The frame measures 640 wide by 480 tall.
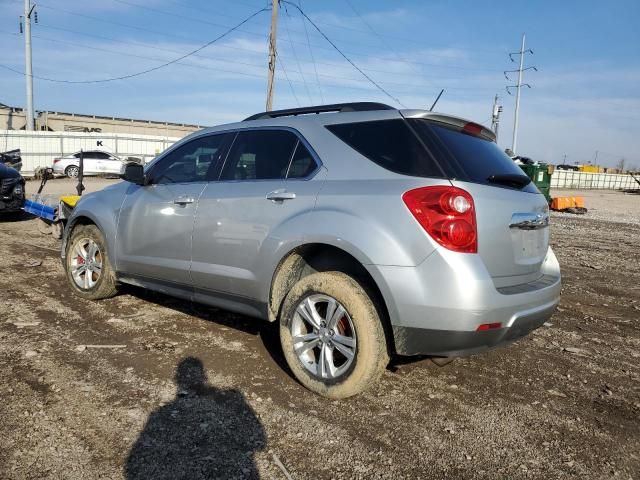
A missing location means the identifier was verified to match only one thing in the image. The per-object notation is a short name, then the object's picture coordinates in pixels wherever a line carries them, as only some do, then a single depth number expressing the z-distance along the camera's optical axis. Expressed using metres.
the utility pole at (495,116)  30.79
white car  27.28
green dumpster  18.22
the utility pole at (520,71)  55.25
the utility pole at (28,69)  34.69
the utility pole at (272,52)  21.12
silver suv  2.90
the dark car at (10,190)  10.27
